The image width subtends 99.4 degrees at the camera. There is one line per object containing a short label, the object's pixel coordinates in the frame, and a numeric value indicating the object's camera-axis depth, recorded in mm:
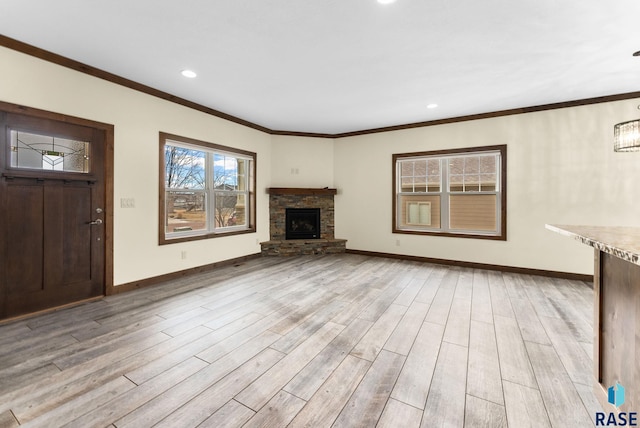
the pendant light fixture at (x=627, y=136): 2377
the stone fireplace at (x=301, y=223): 5898
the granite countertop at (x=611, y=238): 921
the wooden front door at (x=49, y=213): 2680
